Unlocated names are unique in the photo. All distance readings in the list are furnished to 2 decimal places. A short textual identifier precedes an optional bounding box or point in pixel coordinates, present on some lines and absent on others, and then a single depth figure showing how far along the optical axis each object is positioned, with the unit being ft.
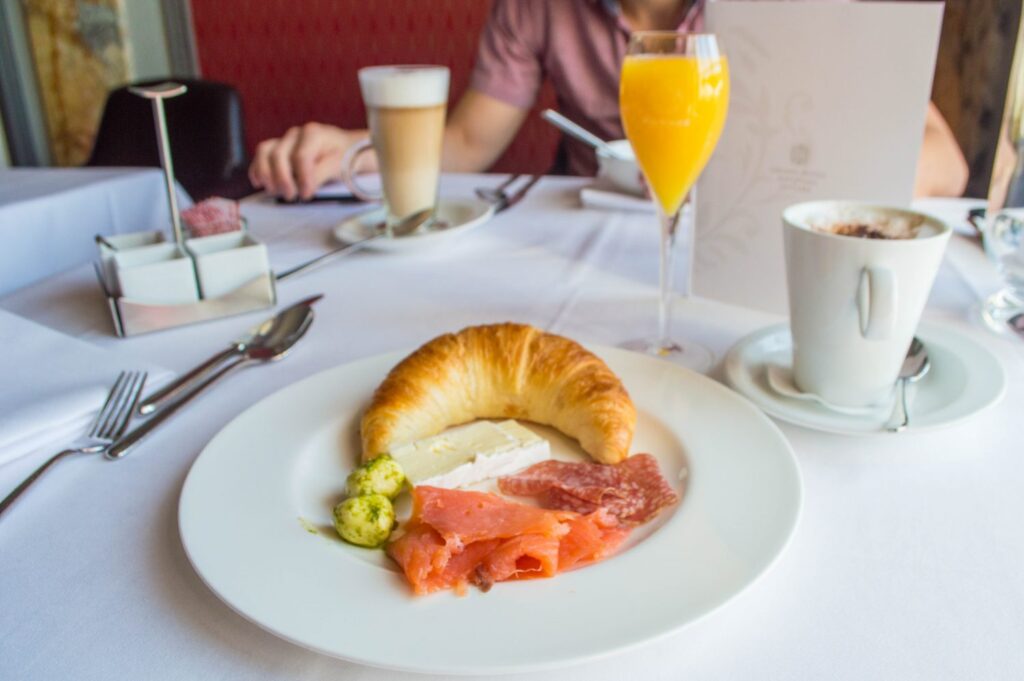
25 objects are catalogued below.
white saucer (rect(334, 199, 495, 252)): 3.70
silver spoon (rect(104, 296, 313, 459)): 2.11
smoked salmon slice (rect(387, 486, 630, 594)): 1.54
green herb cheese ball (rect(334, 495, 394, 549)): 1.70
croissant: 2.04
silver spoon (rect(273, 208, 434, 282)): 3.51
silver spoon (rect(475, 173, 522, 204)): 4.46
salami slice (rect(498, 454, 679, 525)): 1.80
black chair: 6.27
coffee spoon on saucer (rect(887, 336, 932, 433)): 2.05
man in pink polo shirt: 6.01
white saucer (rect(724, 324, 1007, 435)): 2.05
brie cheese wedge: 1.92
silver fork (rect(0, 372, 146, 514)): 2.09
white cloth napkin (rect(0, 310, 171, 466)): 2.08
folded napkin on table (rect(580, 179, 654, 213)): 4.23
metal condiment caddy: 2.85
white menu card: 2.51
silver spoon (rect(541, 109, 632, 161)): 4.26
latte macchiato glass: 3.88
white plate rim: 1.29
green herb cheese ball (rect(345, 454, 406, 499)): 1.82
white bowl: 4.25
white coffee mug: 2.02
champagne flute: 2.57
